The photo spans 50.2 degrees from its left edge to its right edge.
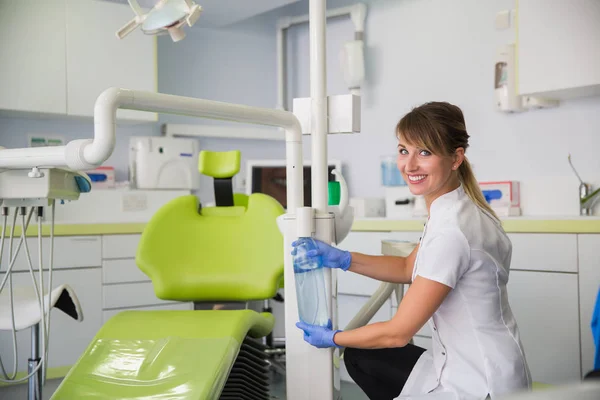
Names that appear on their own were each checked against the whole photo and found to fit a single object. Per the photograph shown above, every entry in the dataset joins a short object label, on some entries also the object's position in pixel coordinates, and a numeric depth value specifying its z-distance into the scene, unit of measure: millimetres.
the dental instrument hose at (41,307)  1833
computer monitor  4414
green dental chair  1628
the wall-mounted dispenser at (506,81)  3438
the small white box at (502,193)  3438
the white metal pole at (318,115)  1642
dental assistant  1479
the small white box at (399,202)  3854
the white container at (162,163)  4234
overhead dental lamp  2065
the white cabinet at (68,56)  3707
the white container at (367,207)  4039
